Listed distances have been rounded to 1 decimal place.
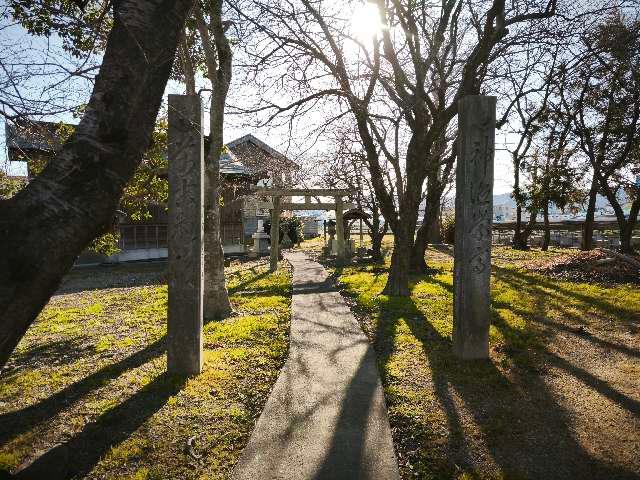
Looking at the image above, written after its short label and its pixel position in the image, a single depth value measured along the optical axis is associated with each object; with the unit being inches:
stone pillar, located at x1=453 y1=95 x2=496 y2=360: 186.7
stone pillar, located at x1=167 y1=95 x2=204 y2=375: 175.9
